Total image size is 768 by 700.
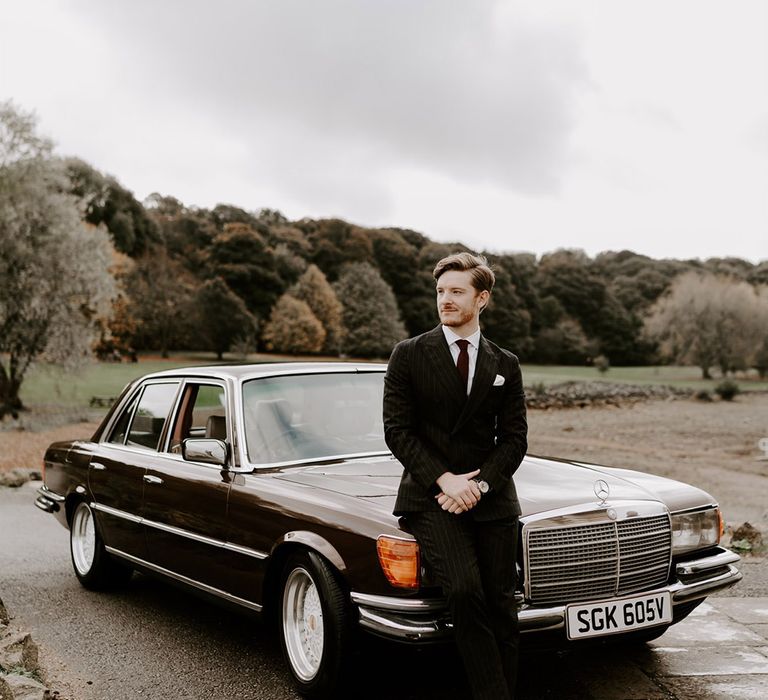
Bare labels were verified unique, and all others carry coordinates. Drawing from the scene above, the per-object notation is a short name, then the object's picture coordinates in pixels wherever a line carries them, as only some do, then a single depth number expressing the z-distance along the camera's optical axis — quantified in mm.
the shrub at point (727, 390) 48531
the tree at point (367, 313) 73562
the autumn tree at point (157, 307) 61469
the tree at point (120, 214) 59812
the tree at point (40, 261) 28359
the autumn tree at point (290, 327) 66312
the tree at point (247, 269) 68250
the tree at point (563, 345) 85438
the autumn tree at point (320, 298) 70500
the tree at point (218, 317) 61719
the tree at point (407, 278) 80312
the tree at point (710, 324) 63812
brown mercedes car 3879
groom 3521
